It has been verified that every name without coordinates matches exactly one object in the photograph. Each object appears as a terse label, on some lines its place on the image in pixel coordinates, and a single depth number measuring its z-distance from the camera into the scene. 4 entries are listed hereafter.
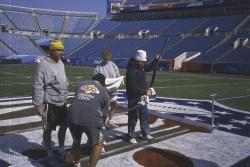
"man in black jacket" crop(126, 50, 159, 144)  4.80
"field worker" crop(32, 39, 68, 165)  3.69
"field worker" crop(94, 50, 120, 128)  5.36
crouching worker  3.32
